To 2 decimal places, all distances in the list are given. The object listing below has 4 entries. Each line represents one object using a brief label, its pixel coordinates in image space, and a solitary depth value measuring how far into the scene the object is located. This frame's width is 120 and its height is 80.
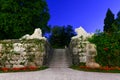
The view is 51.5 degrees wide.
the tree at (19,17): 12.04
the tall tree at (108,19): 17.02
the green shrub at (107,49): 7.00
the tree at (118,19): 16.87
